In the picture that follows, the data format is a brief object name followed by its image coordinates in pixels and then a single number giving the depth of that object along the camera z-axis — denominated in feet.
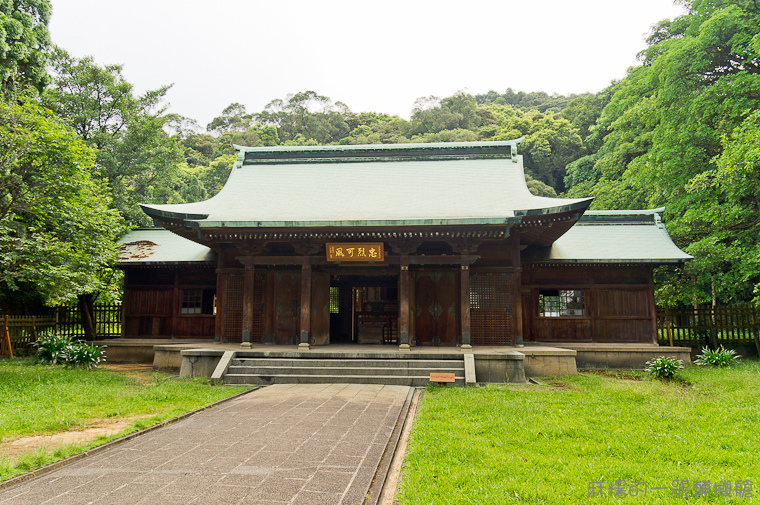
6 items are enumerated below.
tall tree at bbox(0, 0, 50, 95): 47.79
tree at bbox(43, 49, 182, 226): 67.82
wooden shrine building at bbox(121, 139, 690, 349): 39.40
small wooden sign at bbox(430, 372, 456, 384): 31.99
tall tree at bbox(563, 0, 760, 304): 44.29
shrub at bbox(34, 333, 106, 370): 39.83
